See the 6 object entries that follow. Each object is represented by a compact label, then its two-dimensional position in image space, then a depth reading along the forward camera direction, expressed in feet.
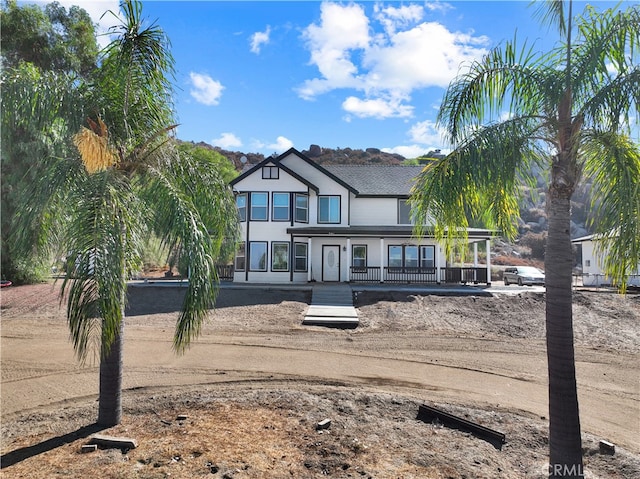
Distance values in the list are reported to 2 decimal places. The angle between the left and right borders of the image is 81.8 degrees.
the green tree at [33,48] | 53.31
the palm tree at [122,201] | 12.72
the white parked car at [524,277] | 81.92
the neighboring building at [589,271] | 83.56
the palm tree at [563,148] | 13.03
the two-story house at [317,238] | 73.20
